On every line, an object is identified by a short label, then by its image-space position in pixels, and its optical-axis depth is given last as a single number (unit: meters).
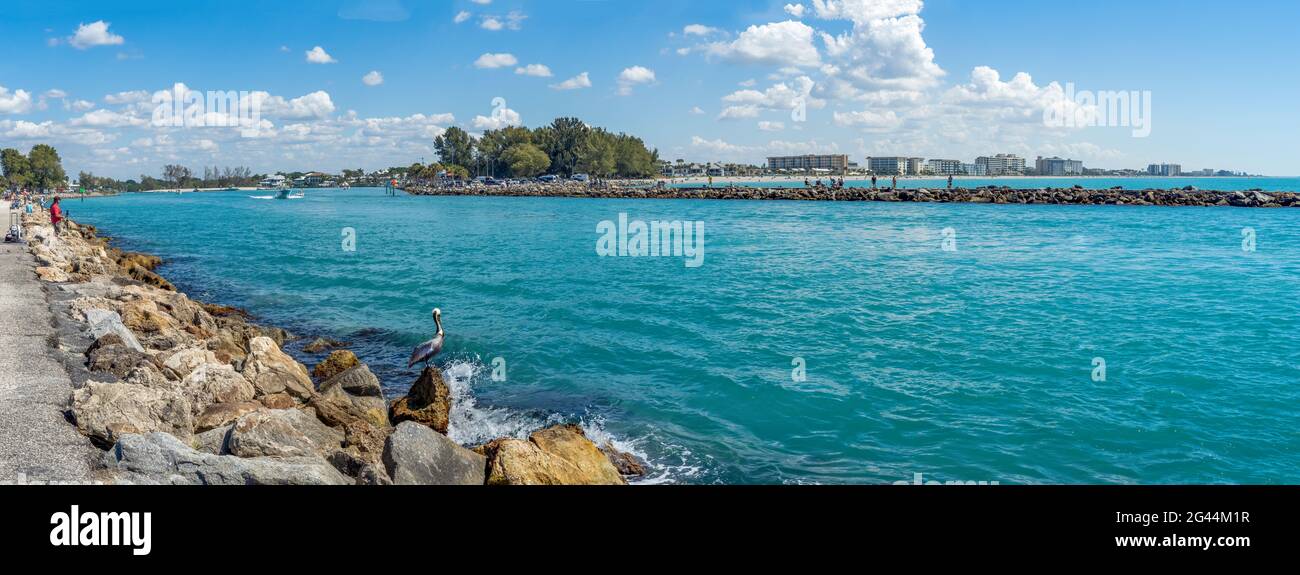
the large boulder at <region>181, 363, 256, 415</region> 11.09
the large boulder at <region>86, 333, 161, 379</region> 11.52
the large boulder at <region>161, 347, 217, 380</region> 12.42
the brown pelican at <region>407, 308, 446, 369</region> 15.77
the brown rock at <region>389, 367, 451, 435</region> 12.92
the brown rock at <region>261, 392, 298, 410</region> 11.61
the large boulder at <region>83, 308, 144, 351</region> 13.53
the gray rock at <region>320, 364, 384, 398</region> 13.46
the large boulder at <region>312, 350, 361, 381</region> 15.68
